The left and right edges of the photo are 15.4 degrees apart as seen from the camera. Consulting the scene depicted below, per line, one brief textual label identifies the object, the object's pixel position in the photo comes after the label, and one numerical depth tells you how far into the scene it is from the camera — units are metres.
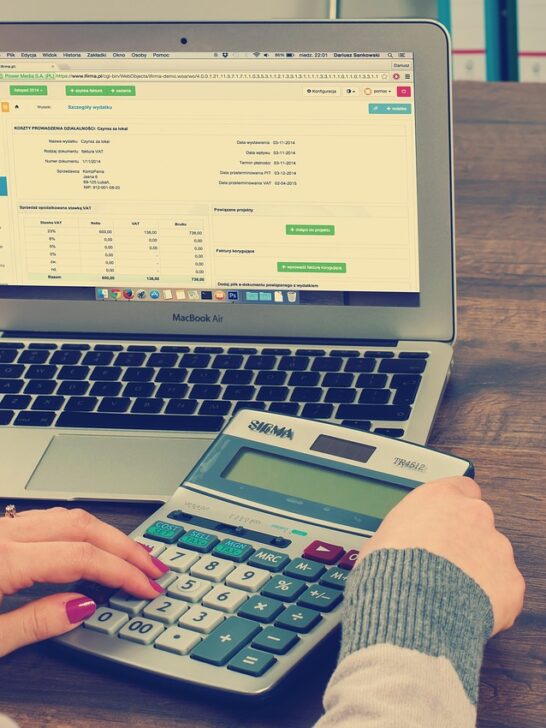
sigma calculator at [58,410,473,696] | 0.94
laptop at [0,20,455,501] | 1.16
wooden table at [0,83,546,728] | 0.94
